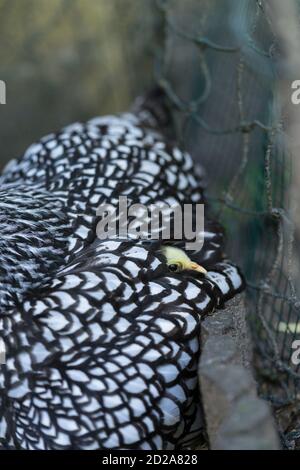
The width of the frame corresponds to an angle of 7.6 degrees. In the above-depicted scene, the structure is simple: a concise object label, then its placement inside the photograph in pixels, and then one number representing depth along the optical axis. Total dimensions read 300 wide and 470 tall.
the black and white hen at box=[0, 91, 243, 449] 1.43
